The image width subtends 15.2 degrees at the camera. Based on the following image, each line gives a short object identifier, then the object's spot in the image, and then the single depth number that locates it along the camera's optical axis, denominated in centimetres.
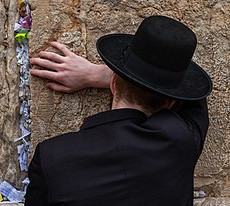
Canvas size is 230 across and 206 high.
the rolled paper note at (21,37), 244
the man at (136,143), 206
